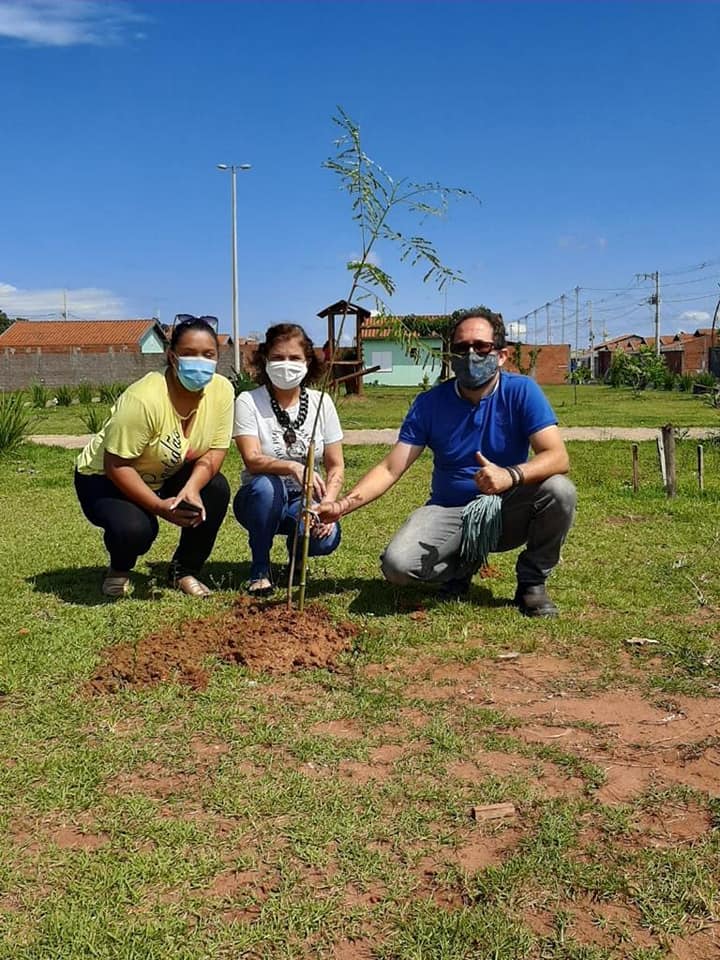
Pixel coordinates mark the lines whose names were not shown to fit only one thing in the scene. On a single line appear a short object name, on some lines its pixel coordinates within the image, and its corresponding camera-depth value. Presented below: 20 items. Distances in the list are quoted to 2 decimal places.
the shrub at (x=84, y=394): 22.28
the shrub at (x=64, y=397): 23.54
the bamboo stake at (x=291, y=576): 3.76
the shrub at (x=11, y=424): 10.95
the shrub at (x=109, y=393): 19.91
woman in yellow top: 4.09
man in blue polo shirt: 3.88
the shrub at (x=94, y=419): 12.73
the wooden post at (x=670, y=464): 7.08
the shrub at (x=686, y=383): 35.22
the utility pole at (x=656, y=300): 59.09
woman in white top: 4.17
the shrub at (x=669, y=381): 37.47
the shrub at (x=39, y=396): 22.24
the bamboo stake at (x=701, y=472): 7.24
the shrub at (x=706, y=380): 28.29
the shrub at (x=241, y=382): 17.58
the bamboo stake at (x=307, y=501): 3.66
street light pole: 29.50
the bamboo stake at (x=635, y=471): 7.25
